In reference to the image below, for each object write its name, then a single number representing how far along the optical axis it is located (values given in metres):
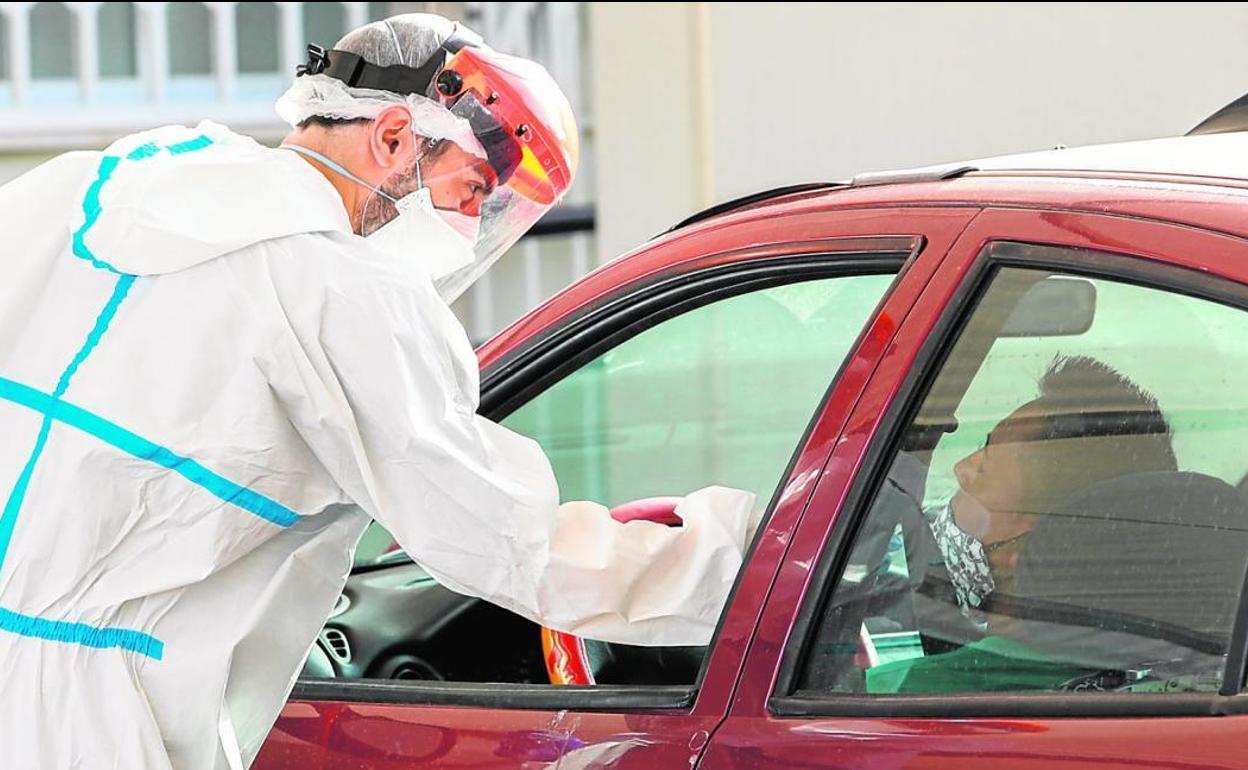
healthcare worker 7.39
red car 7.16
